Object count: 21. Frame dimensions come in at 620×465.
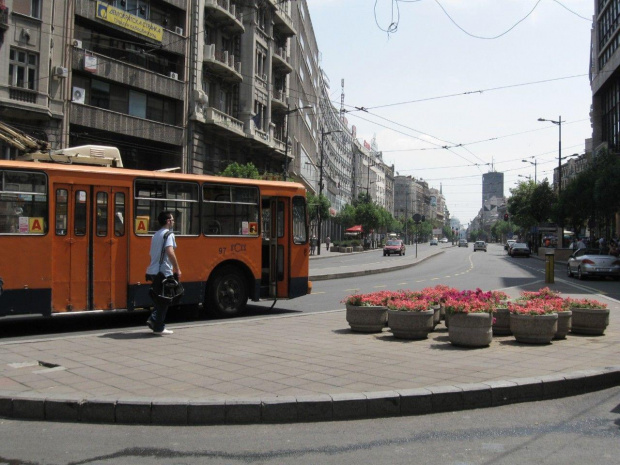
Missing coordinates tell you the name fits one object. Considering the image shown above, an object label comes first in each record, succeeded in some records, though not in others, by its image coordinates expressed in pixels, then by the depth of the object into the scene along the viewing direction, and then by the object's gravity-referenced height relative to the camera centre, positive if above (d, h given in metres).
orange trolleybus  9.57 -0.02
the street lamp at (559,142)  54.39 +9.81
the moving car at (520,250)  55.94 -0.91
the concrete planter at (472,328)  8.01 -1.24
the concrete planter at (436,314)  9.61 -1.27
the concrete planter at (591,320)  9.31 -1.28
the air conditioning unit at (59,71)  27.36 +7.79
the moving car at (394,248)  56.94 -0.91
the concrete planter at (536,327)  8.30 -1.26
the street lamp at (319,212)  53.81 +2.48
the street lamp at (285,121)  41.51 +10.39
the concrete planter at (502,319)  9.10 -1.25
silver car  25.97 -1.08
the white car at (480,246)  80.29 -0.82
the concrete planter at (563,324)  8.78 -1.27
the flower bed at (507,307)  8.32 -1.03
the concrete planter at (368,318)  9.39 -1.31
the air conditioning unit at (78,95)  28.81 +7.05
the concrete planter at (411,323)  8.65 -1.28
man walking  9.09 -0.42
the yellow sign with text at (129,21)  30.02 +11.76
